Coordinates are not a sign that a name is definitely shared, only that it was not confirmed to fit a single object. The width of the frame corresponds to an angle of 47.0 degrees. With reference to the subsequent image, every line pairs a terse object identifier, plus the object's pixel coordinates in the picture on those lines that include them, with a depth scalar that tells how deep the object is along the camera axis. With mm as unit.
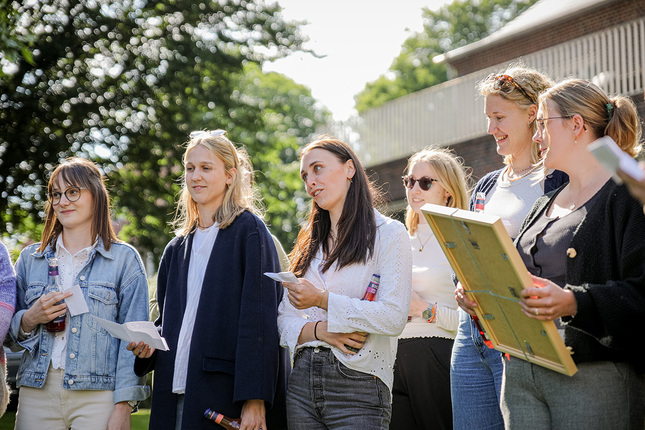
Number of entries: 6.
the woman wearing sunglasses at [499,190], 3822
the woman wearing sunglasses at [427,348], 4605
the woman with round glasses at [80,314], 4320
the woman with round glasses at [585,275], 2795
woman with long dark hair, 3613
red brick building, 13406
